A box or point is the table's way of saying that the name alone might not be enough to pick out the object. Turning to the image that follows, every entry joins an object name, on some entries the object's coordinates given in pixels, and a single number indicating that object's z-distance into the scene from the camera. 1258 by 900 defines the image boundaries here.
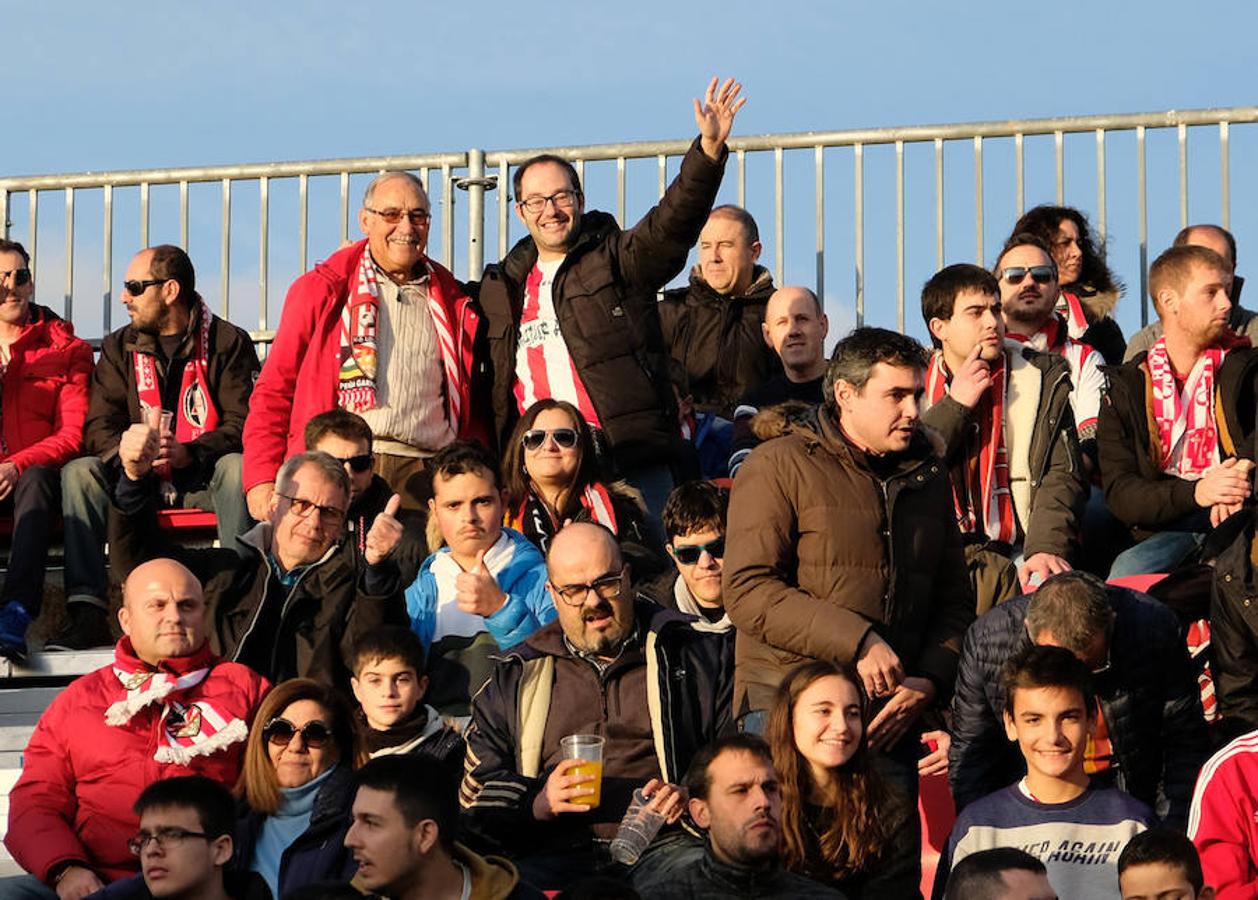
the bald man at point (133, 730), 15.30
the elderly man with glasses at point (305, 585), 16.61
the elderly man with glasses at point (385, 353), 19.92
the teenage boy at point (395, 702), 15.32
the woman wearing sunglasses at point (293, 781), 14.48
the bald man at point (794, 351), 20.50
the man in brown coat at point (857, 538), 14.66
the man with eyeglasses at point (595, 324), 19.39
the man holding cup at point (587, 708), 14.33
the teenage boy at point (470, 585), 16.55
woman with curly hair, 21.25
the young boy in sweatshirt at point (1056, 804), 13.65
